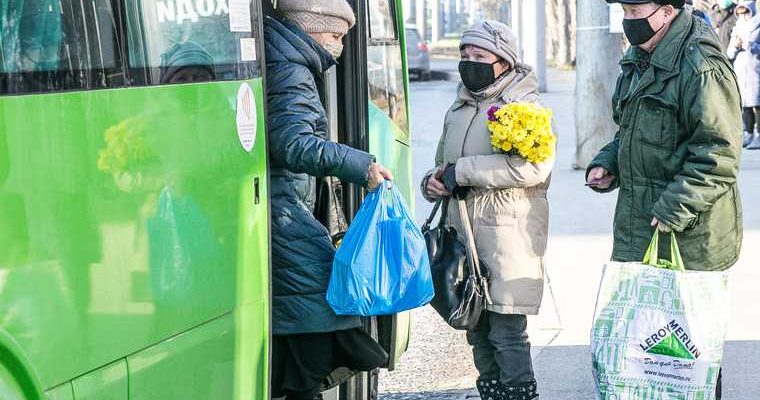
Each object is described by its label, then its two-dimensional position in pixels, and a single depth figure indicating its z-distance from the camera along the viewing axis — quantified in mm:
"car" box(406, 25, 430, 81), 31656
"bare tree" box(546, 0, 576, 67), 42125
